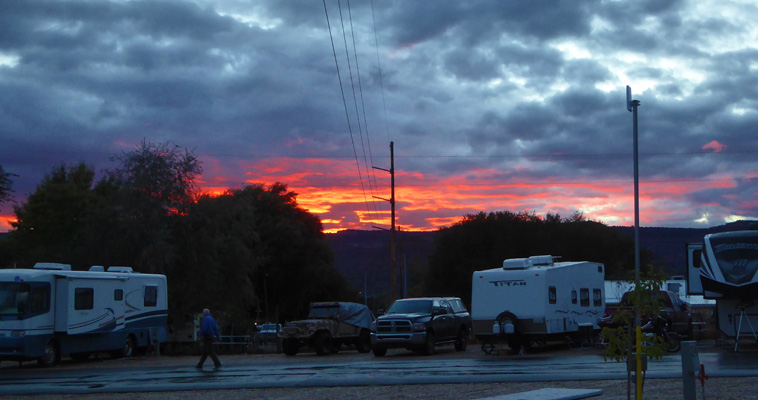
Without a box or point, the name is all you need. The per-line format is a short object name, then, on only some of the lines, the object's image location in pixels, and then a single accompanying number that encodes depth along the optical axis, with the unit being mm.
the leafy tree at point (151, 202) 39906
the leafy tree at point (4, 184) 40062
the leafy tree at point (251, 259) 41406
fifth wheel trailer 24766
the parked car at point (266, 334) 46644
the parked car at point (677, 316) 28266
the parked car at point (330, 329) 29562
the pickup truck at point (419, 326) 27031
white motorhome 25328
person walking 23031
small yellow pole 9758
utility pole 40500
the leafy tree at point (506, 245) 71438
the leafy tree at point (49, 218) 57688
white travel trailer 26047
